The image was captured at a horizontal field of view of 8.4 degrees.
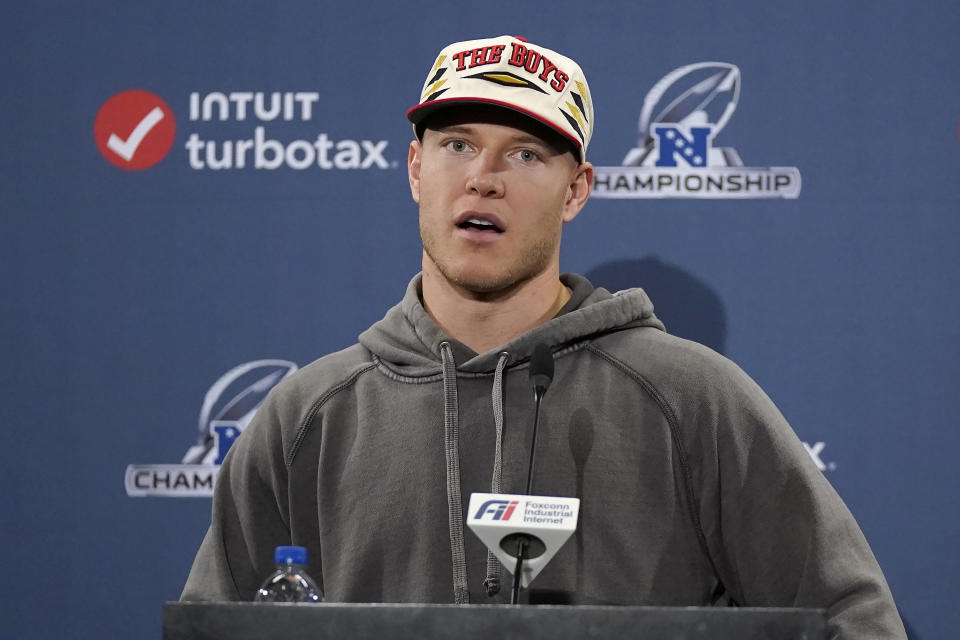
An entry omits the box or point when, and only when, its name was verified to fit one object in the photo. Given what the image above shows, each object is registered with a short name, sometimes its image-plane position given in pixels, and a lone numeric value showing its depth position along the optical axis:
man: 5.97
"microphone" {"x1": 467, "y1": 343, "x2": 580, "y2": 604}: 5.69
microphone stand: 5.70
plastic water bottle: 5.94
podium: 5.45
